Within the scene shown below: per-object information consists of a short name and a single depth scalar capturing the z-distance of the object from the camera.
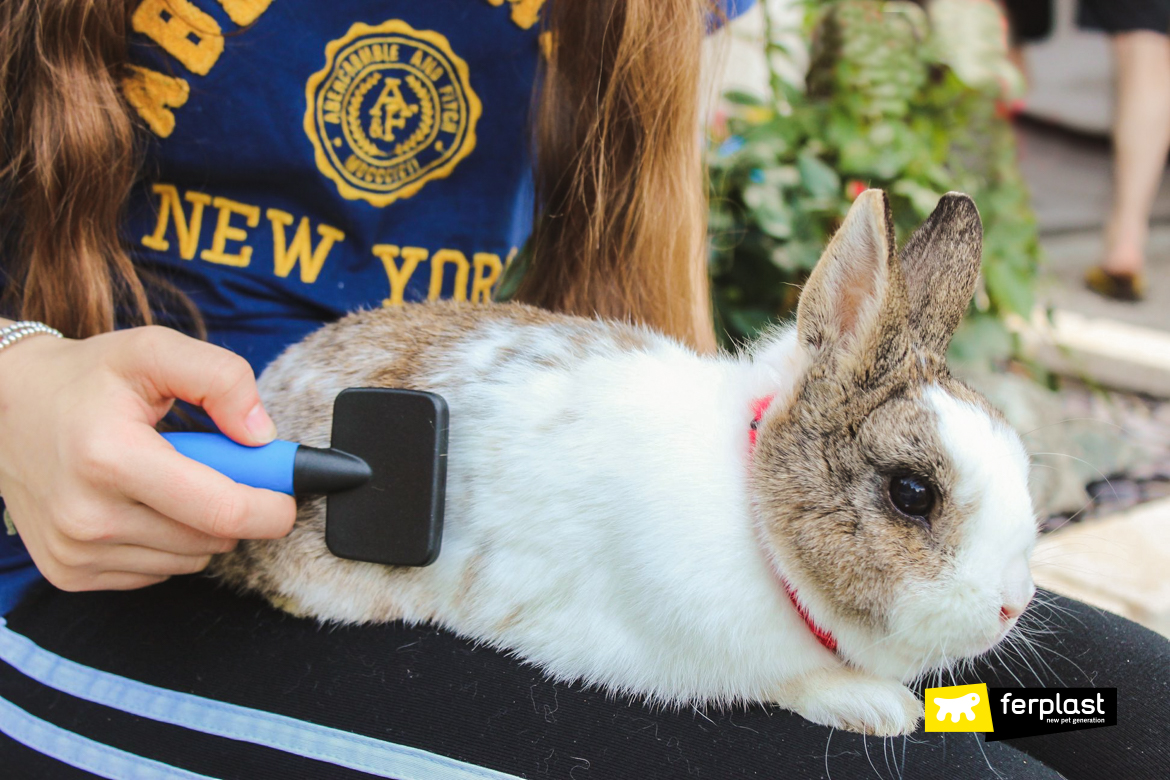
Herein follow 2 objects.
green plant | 1.21
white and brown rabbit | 0.60
